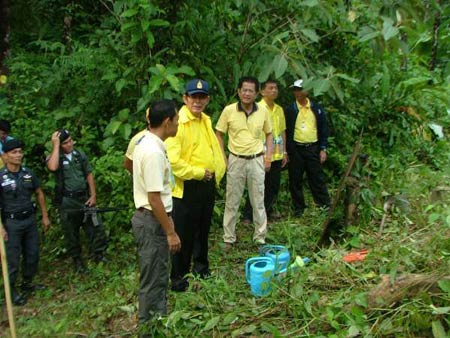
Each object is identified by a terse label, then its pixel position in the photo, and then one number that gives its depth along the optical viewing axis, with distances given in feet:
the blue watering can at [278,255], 12.81
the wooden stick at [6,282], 9.58
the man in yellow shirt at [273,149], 19.22
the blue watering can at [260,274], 12.12
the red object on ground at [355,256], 12.69
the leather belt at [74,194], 17.60
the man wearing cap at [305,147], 20.45
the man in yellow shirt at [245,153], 16.90
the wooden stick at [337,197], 16.01
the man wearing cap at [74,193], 17.29
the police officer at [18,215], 16.11
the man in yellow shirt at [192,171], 13.53
